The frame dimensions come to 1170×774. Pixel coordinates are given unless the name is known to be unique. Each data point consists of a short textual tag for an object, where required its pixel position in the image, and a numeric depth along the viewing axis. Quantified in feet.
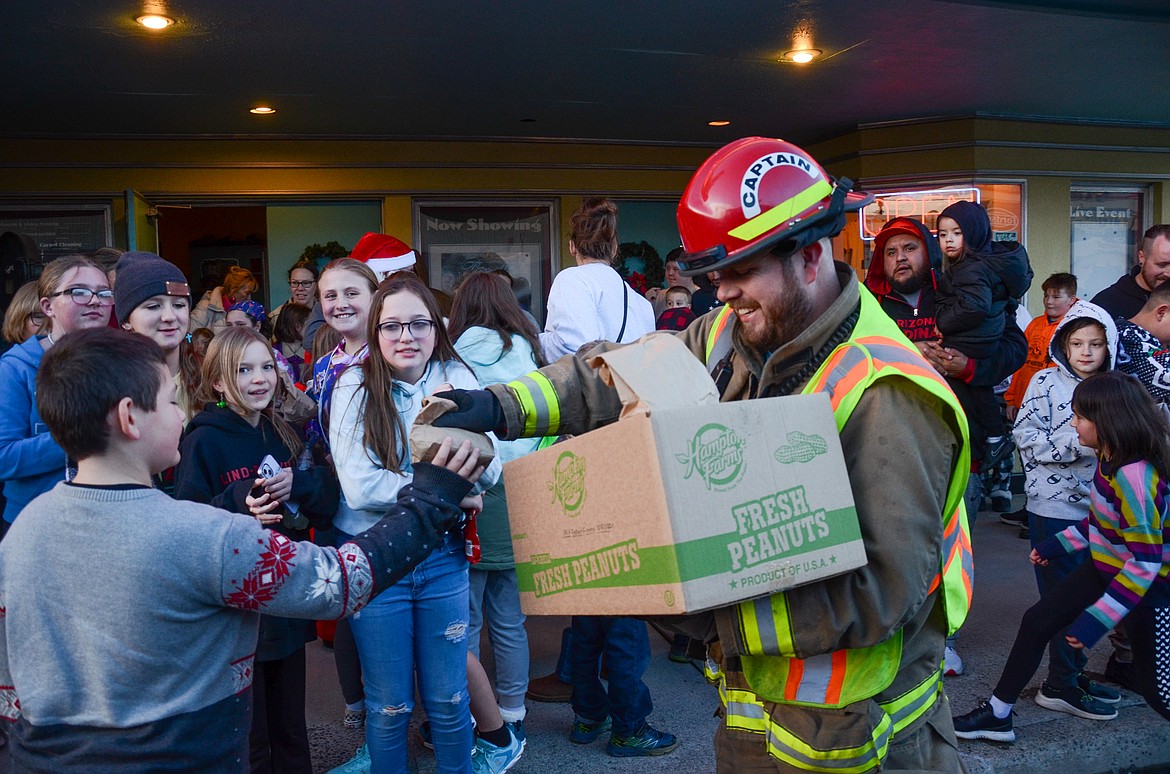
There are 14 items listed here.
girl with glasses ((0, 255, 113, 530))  10.93
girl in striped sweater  12.59
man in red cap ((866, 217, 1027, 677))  15.46
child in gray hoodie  14.70
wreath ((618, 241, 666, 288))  35.99
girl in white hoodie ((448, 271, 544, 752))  13.15
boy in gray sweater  6.18
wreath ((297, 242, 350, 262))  33.47
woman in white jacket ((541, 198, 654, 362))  15.30
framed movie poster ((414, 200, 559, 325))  33.78
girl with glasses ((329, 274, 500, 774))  10.65
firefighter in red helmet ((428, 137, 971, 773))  6.15
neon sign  32.91
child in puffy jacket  15.12
